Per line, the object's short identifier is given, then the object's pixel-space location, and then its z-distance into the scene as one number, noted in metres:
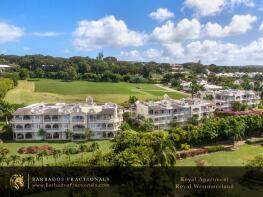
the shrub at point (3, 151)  44.59
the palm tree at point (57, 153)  45.18
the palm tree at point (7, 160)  40.03
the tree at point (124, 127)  56.70
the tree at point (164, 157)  35.79
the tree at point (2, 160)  40.69
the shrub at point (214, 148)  48.78
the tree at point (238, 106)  78.38
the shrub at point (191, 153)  45.83
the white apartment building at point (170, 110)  62.19
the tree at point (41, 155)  42.89
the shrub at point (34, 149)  46.75
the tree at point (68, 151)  45.84
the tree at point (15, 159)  40.63
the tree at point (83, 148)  47.12
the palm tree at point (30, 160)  40.72
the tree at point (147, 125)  58.84
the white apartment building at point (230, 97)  80.19
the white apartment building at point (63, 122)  54.09
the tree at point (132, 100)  77.49
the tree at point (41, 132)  53.67
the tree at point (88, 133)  53.81
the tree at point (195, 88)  95.88
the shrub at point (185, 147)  48.29
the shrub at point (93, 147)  47.60
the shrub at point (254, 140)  53.81
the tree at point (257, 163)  38.12
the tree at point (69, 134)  53.75
